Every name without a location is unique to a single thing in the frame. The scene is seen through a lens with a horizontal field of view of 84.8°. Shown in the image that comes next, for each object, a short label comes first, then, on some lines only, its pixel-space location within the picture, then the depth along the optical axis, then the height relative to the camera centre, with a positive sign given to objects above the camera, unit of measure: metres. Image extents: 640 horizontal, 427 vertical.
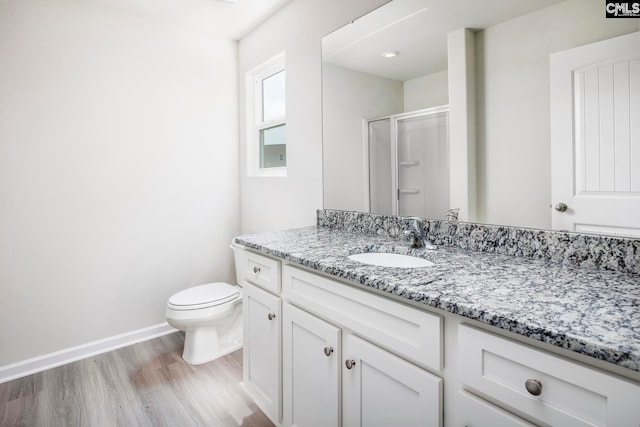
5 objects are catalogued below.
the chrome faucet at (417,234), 1.49 -0.10
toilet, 2.16 -0.67
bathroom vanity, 0.65 -0.32
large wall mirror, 1.05 +0.37
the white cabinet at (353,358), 0.93 -0.47
